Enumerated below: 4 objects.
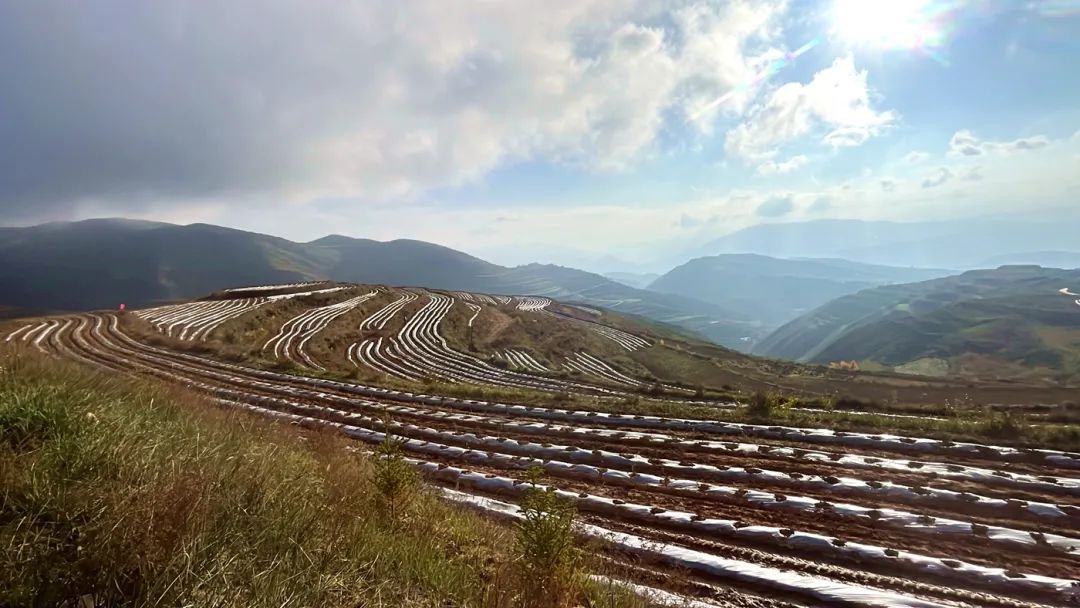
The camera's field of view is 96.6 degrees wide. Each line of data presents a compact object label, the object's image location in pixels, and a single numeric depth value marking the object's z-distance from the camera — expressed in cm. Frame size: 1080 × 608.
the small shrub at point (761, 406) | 1548
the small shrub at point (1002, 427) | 1204
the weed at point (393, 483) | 618
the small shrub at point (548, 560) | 444
